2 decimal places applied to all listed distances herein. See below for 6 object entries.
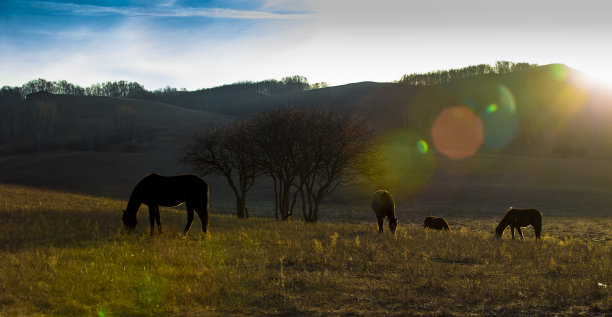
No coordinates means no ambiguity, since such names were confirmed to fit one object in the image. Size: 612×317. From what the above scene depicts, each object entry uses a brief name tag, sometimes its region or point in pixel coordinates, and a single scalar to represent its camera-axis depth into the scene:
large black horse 16.15
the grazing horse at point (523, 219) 21.63
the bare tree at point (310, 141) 30.53
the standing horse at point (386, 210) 21.05
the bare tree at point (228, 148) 34.88
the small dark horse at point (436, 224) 27.30
